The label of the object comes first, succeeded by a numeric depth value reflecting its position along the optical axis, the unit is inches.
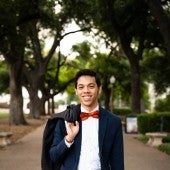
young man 158.4
